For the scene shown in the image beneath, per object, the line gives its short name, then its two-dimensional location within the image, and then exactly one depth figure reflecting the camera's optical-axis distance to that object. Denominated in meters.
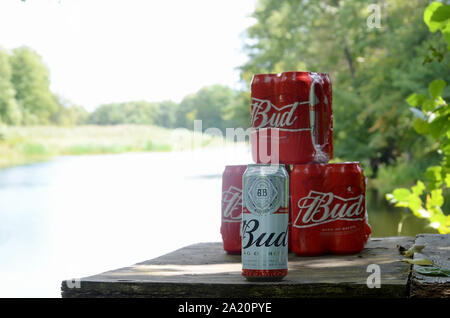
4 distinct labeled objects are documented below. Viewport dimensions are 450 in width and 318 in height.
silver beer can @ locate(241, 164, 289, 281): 1.52
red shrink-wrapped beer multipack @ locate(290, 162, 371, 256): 1.77
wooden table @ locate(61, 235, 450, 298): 1.47
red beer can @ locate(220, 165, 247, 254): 1.84
